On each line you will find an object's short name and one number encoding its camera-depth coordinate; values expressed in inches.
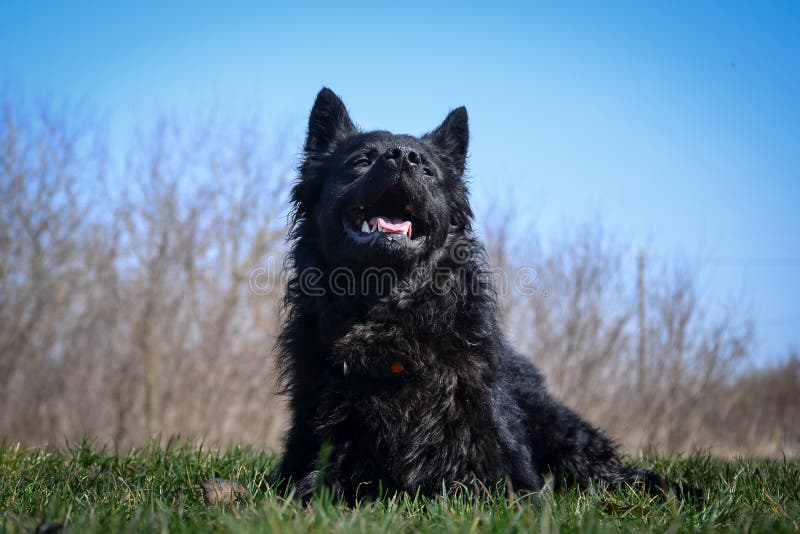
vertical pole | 542.0
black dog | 132.8
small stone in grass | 126.6
